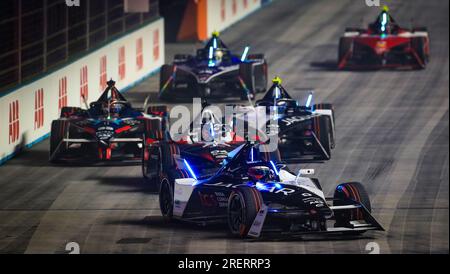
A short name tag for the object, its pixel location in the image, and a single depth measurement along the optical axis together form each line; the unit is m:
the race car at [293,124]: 29.38
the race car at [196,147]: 25.62
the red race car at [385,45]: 44.59
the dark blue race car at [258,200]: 21.38
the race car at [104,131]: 29.64
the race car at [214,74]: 38.58
